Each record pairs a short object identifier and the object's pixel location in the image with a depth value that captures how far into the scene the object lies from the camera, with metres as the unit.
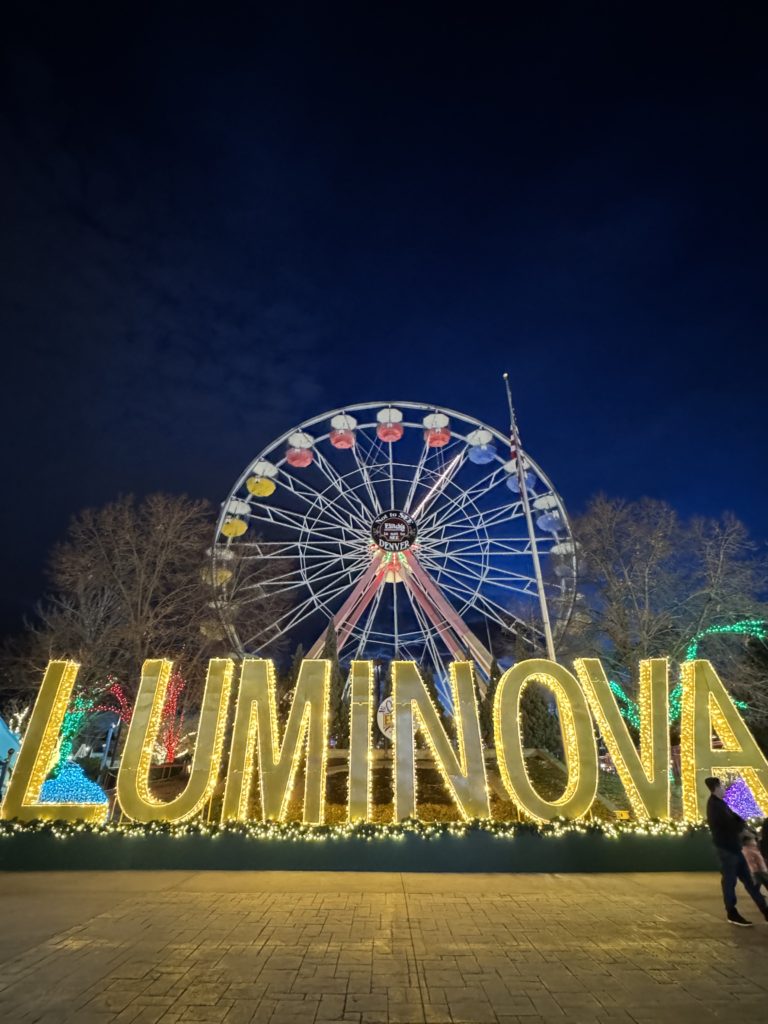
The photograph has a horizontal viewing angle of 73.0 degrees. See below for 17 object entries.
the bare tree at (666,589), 18.16
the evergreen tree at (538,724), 19.55
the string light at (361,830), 8.65
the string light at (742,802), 11.88
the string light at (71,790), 9.81
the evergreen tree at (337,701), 19.61
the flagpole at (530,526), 13.17
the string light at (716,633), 18.08
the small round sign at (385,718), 22.93
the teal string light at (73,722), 18.56
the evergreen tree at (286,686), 20.28
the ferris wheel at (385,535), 22.08
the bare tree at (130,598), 18.95
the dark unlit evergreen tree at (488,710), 20.30
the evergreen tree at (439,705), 19.88
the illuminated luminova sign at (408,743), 8.66
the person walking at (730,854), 5.39
